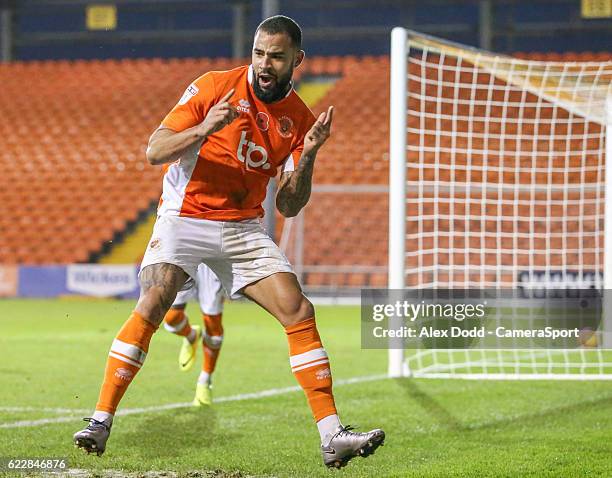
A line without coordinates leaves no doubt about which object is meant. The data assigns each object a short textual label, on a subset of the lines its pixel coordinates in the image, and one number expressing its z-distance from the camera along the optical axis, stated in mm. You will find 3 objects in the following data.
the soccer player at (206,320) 13141
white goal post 14773
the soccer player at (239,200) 8523
